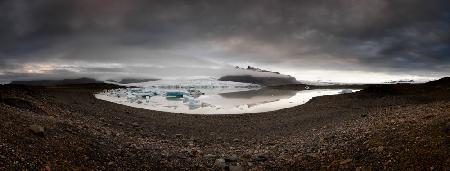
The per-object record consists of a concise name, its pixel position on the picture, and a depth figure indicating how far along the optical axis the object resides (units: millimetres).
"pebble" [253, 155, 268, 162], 12203
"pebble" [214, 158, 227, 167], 11664
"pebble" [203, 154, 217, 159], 12742
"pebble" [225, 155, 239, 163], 12250
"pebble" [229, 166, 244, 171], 11031
